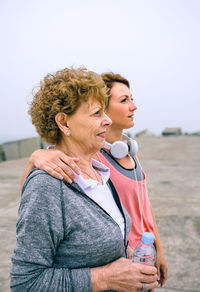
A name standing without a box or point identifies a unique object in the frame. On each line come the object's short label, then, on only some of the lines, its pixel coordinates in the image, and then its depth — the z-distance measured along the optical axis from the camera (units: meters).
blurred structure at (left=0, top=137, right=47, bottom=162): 10.14
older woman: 1.23
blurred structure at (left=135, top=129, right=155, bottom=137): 19.73
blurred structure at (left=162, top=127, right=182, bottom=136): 18.98
